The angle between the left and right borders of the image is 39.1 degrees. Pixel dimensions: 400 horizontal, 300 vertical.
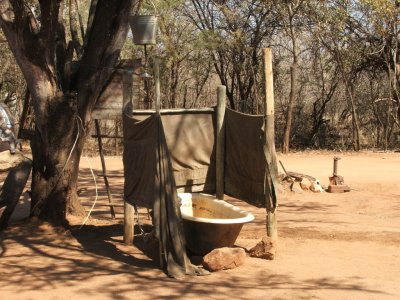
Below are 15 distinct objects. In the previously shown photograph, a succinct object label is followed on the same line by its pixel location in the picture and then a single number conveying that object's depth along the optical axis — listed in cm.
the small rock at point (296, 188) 1214
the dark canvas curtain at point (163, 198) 607
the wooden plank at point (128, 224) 740
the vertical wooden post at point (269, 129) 657
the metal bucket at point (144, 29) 746
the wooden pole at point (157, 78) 641
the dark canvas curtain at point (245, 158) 683
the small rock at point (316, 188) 1220
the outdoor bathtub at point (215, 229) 635
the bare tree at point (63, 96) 768
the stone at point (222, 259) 609
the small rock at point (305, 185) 1228
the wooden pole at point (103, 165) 866
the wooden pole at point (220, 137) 770
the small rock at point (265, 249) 660
